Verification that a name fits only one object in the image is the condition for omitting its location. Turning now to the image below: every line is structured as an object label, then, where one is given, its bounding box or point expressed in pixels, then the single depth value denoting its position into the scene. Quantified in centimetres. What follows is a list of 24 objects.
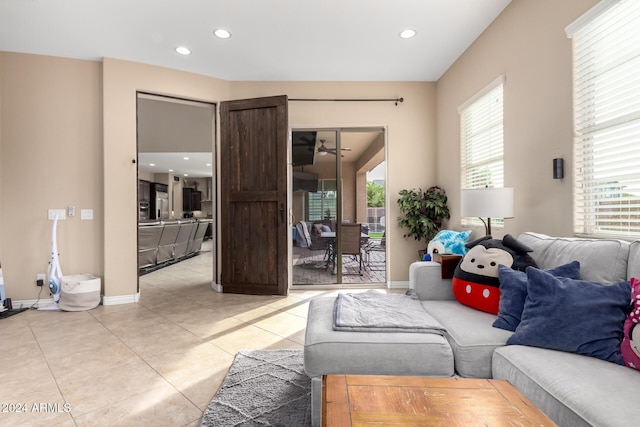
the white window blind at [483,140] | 306
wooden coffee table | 91
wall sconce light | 222
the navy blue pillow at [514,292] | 164
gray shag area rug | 161
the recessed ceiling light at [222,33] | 321
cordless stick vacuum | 352
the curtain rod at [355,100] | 438
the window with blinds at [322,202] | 455
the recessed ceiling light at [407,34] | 323
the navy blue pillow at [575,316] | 133
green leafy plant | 410
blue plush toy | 325
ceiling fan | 452
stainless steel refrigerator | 1176
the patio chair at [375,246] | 457
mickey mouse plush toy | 192
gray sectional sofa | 107
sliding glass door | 452
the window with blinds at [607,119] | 181
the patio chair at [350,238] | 455
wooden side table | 230
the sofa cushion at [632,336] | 121
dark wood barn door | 405
